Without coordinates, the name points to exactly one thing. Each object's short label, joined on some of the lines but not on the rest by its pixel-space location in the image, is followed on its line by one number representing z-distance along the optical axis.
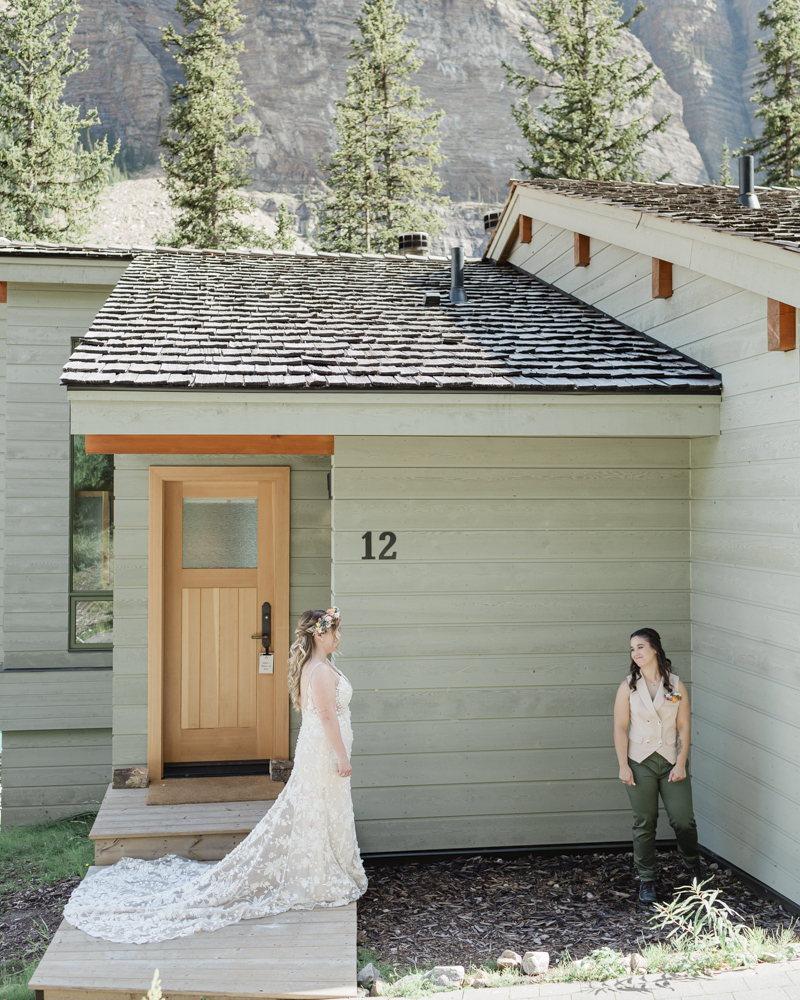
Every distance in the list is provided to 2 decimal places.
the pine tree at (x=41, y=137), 21.88
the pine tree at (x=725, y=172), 32.97
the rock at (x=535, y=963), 3.87
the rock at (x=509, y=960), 3.95
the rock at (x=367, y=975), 3.89
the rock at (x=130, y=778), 6.09
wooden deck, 3.74
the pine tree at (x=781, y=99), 22.64
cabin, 4.79
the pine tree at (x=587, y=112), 21.86
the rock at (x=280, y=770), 6.08
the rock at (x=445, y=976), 3.79
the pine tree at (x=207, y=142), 23.42
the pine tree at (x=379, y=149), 24.83
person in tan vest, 4.70
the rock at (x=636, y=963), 3.77
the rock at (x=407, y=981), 3.73
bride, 4.46
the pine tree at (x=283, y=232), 24.98
